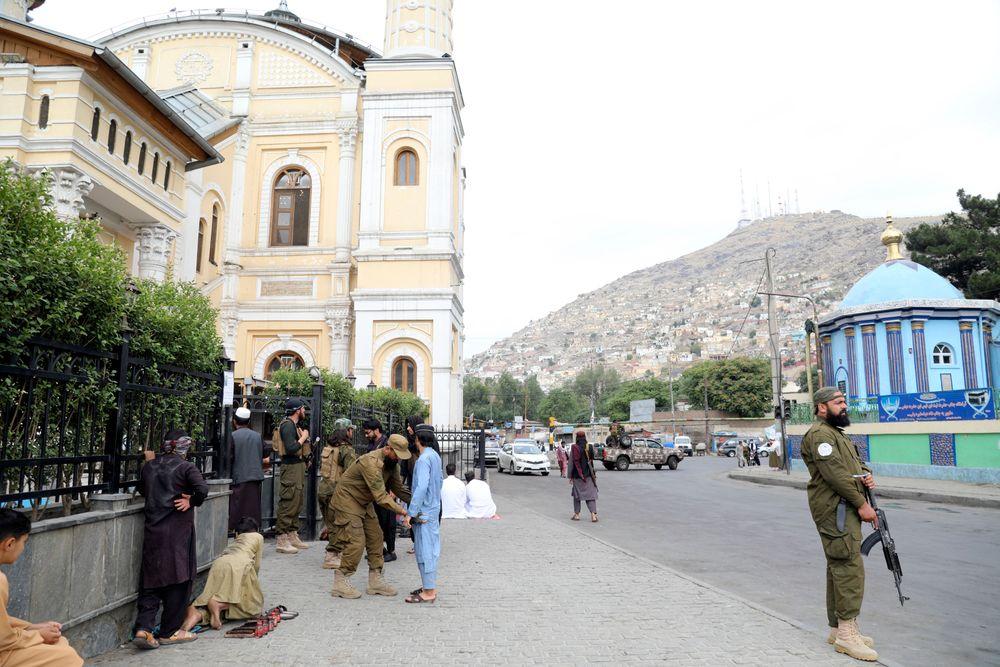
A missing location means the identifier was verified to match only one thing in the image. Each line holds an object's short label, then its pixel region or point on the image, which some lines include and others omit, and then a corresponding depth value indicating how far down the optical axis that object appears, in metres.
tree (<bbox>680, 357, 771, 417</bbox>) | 74.88
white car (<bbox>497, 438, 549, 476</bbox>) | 29.22
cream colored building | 26.62
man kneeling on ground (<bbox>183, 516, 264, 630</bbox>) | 5.74
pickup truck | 32.34
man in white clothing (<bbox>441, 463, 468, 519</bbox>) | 13.66
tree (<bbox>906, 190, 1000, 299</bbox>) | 34.50
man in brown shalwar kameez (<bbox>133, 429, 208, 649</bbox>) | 5.36
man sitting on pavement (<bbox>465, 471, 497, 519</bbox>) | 13.69
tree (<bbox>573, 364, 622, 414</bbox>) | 114.33
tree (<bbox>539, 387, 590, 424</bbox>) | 100.75
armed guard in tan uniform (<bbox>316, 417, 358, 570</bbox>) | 9.62
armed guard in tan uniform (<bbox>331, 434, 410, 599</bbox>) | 6.77
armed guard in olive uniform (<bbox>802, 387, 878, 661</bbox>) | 5.03
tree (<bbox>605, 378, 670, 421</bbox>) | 90.94
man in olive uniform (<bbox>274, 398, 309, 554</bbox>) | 9.11
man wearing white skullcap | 8.38
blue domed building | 21.33
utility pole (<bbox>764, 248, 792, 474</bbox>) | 25.53
